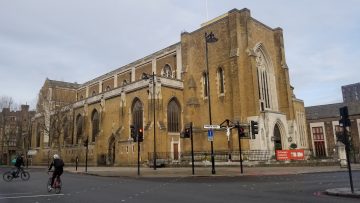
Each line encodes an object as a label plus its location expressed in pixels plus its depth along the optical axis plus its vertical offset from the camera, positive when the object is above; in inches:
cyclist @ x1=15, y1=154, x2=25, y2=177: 839.1 -12.9
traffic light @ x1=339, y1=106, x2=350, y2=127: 495.8 +46.4
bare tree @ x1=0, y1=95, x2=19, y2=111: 2430.2 +400.9
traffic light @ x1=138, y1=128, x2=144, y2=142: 983.0 +58.2
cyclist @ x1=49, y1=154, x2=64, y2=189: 526.7 -14.8
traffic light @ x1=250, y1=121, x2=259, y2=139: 900.4 +63.6
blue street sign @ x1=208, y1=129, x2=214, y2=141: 903.1 +50.9
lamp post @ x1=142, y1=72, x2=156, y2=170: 1466.5 +253.9
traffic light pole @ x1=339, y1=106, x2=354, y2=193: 495.8 +38.7
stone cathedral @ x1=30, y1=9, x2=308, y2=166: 1380.4 +242.4
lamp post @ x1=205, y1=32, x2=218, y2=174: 959.3 +332.1
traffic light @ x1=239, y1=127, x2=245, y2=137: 912.9 +54.5
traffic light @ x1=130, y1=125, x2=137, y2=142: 994.8 +65.3
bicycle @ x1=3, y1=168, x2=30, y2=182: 825.5 -41.1
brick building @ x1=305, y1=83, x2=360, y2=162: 2048.6 +157.1
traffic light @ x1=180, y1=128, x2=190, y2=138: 936.9 +57.4
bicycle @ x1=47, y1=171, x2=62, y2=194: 520.7 -45.7
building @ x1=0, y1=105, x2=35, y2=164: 2701.8 +241.4
